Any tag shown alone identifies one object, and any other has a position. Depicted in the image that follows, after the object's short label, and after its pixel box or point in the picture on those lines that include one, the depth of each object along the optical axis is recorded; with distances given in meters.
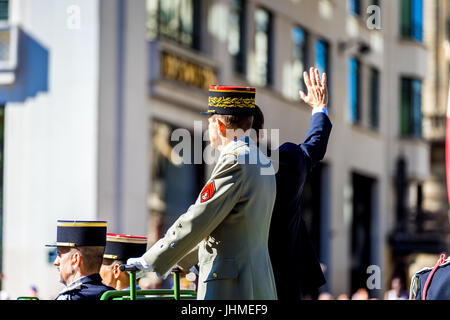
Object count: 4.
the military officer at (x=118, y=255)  12.93
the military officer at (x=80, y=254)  10.95
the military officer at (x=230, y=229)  9.20
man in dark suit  11.03
